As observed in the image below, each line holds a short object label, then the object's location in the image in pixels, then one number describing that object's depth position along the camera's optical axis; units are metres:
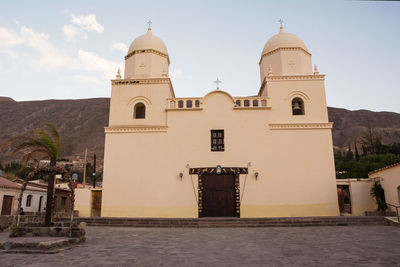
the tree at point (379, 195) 14.74
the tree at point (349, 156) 40.43
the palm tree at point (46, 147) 9.06
